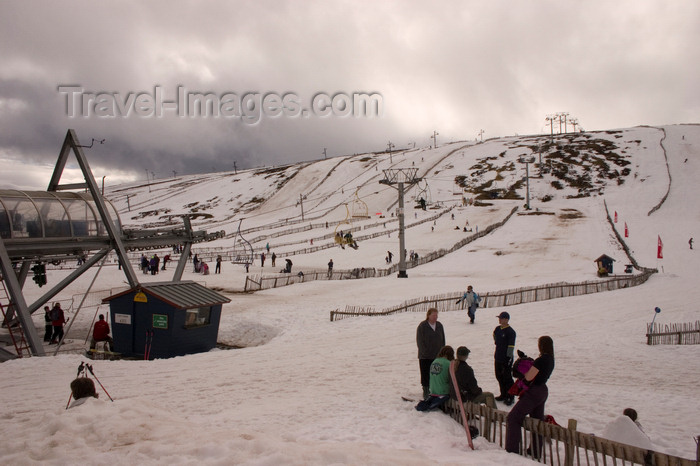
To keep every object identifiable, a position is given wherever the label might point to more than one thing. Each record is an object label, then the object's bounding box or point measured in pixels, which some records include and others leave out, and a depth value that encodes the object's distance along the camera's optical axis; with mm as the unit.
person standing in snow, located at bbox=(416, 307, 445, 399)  8359
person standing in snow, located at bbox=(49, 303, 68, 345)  17297
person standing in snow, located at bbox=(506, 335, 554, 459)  6066
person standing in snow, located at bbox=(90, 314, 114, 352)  15922
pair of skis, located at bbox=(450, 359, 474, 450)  6371
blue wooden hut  15125
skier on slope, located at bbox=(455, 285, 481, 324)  17172
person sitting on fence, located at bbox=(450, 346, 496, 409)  7375
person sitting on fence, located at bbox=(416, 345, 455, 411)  7547
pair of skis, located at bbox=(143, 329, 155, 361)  15040
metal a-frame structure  14031
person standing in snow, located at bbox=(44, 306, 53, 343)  17891
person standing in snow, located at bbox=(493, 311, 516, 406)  8297
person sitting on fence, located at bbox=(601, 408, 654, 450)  5707
